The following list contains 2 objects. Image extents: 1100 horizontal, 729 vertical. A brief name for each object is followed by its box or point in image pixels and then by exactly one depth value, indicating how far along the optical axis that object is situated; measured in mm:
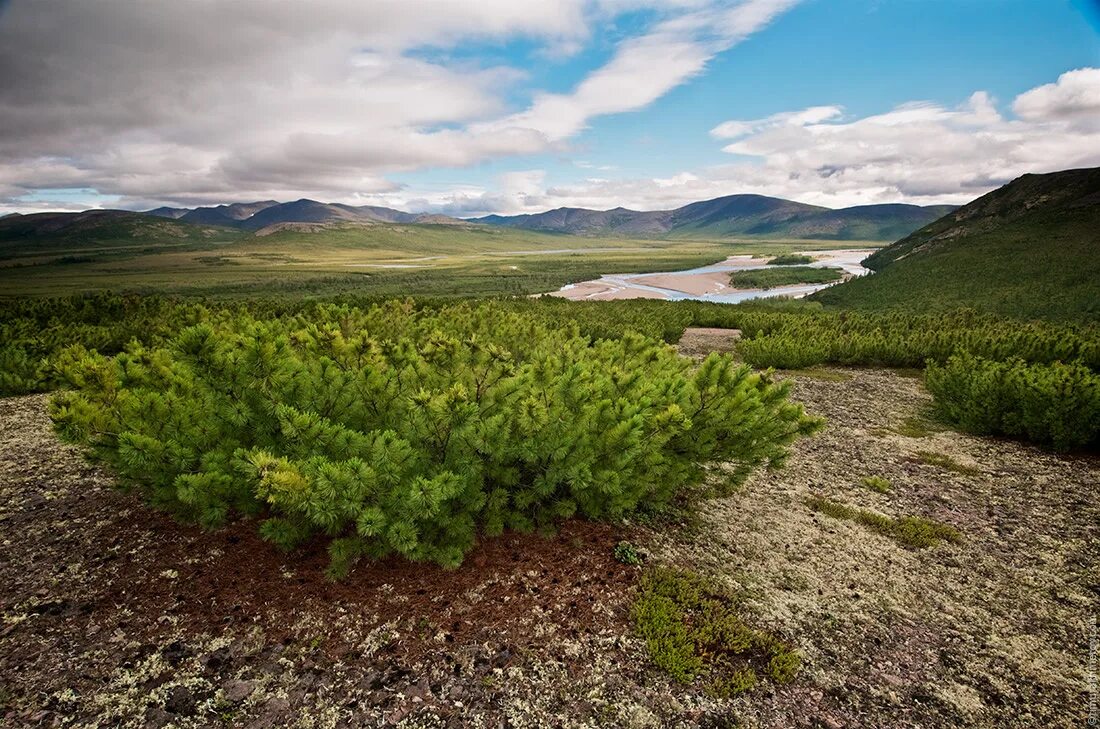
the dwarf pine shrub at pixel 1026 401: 11547
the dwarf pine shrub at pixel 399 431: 5051
